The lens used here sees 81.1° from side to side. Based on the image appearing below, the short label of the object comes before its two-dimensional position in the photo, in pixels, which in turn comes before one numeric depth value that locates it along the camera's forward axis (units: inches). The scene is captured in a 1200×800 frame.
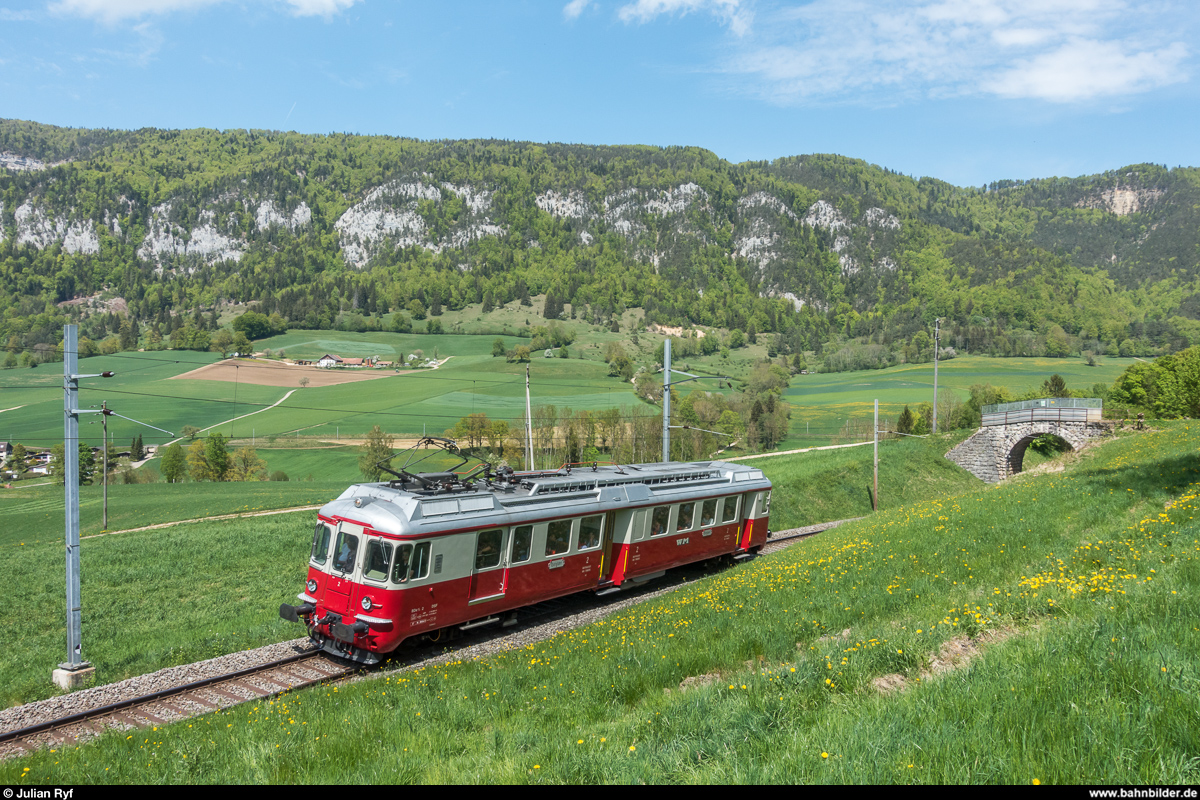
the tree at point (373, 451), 3477.1
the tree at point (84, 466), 3272.6
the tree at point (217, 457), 3565.5
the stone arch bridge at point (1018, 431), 1774.1
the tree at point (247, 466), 3590.1
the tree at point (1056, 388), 3521.7
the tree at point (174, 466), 3693.4
